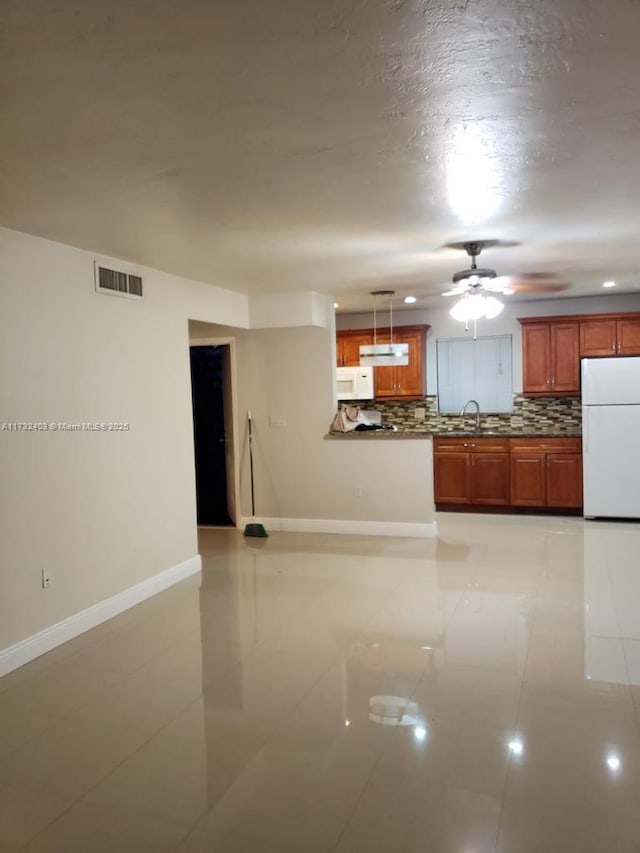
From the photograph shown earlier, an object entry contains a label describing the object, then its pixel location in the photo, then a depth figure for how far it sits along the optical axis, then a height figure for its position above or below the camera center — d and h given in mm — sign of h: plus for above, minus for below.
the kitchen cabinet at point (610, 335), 7008 +545
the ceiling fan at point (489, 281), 4387 +943
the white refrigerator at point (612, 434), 6680 -476
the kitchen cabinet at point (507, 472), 7129 -908
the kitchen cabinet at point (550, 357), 7234 +344
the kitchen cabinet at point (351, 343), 8133 +619
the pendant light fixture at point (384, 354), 6453 +380
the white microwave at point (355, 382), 8070 +138
